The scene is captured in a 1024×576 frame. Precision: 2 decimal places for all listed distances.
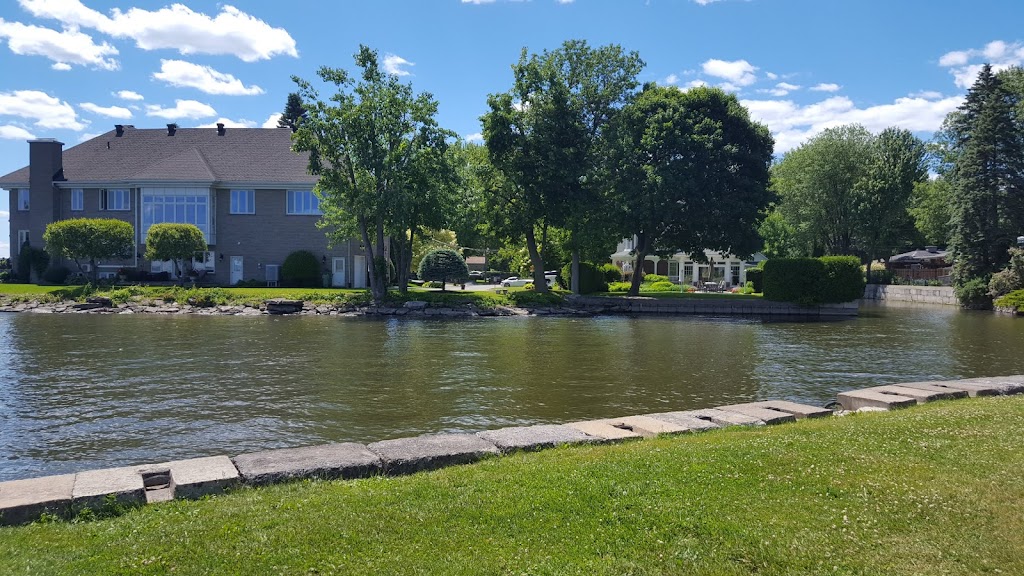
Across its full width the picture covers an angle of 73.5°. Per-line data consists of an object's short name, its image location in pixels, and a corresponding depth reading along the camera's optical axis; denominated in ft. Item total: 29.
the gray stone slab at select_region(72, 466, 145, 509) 18.29
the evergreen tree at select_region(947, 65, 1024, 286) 143.02
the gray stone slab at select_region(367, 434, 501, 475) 22.59
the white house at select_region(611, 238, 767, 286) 207.82
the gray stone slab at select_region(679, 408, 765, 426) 30.40
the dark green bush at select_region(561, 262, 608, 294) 150.51
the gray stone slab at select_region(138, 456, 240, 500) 19.45
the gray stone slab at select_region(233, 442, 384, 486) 20.81
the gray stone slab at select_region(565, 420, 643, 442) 27.12
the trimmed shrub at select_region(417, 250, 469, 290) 143.64
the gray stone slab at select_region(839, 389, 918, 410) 34.96
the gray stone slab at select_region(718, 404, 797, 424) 31.40
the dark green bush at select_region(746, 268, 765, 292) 171.42
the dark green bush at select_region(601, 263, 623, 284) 170.33
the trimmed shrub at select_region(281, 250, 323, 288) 140.87
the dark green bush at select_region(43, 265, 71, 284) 139.74
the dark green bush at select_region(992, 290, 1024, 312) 124.62
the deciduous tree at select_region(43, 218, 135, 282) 121.70
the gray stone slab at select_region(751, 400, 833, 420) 33.06
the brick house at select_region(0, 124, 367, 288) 145.18
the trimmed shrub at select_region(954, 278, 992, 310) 140.46
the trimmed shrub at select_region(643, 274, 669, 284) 195.21
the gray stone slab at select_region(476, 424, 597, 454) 25.38
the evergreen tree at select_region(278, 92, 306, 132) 272.92
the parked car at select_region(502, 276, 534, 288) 181.98
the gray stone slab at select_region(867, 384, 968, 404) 36.70
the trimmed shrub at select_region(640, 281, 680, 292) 166.83
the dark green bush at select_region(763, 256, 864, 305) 121.60
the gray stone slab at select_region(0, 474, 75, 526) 17.43
